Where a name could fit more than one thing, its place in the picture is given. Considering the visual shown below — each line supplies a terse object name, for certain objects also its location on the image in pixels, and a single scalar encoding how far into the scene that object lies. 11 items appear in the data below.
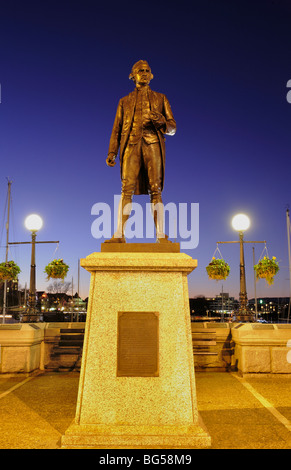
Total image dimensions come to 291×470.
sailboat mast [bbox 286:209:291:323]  43.09
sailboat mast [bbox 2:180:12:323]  33.69
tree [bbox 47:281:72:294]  112.12
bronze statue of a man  6.35
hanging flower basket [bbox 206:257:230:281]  12.44
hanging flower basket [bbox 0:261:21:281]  13.25
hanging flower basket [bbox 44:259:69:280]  12.39
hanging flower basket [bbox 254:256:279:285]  11.97
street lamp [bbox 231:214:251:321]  12.02
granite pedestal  4.50
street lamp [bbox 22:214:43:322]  11.32
